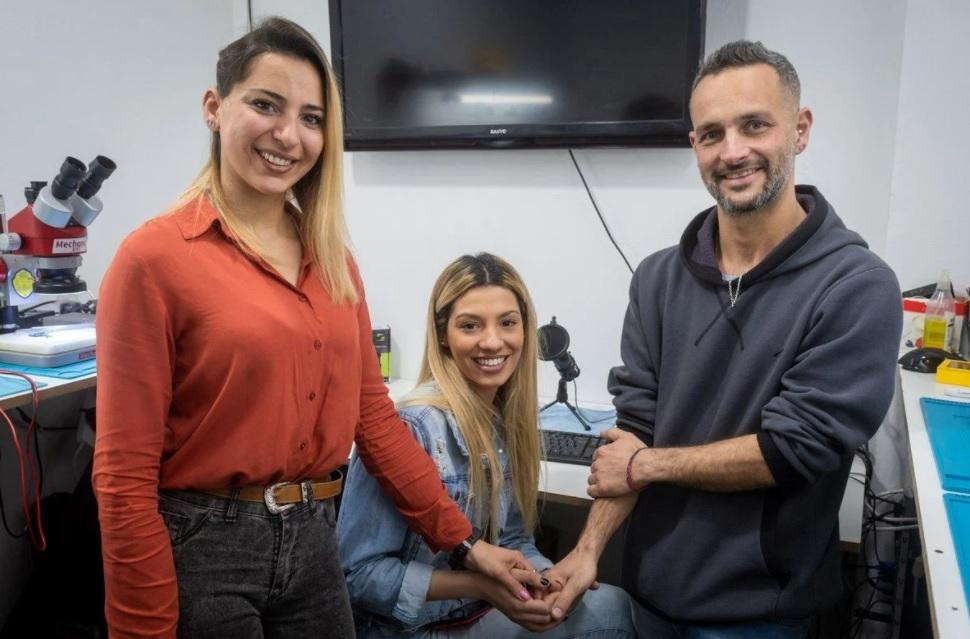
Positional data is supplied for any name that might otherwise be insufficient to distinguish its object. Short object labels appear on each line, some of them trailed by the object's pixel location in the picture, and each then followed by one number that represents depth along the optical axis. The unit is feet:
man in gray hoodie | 4.08
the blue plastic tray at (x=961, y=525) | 3.58
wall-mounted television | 7.53
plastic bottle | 6.82
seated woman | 4.82
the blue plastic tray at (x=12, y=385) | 5.71
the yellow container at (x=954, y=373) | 6.50
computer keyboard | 6.92
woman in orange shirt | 3.43
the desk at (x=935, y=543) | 3.13
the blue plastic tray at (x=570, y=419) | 7.77
